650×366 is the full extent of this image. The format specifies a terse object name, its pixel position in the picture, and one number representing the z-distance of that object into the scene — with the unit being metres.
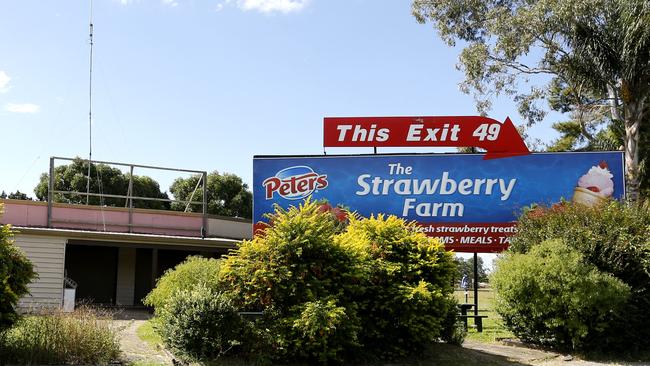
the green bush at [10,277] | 9.55
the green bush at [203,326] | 10.17
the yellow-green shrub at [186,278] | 12.11
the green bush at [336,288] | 10.52
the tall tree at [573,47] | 22.34
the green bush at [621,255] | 12.85
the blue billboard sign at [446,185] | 19.11
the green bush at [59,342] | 9.80
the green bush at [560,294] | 12.24
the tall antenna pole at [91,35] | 27.21
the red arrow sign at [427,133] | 19.67
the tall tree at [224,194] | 53.81
